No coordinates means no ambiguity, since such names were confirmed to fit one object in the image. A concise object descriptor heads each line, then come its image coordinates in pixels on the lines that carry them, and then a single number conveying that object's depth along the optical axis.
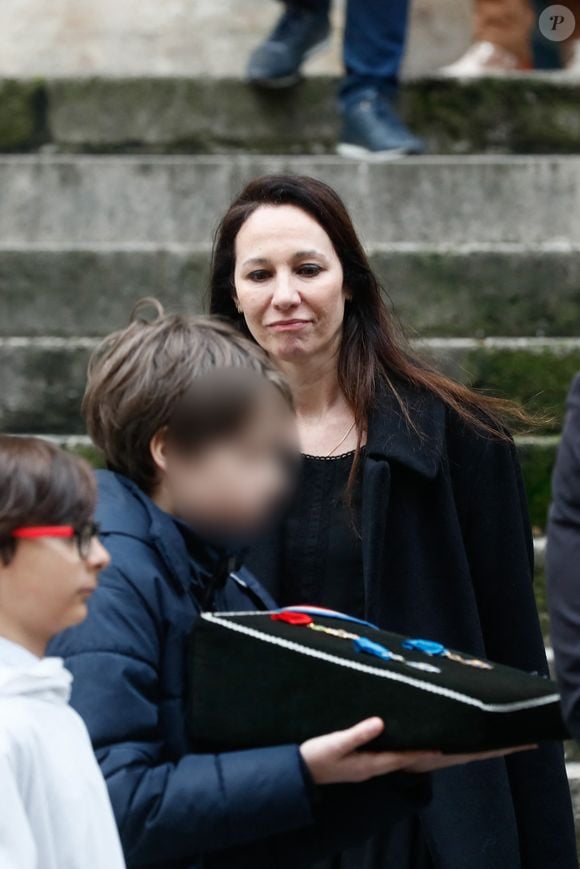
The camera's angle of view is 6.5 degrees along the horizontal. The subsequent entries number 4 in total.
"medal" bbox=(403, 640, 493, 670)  5.55
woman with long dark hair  5.98
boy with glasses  5.33
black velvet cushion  5.45
